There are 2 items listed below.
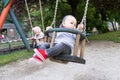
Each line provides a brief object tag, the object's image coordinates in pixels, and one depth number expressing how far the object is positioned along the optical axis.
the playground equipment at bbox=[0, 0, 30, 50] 3.15
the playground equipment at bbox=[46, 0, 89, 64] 1.67
